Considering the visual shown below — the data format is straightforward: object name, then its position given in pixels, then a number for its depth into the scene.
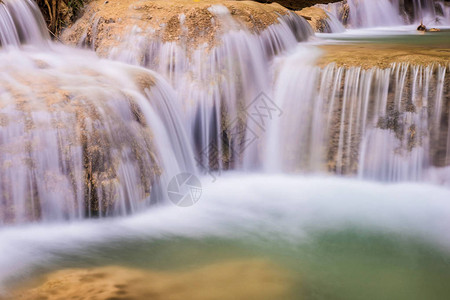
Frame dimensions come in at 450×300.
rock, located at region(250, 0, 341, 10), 9.84
